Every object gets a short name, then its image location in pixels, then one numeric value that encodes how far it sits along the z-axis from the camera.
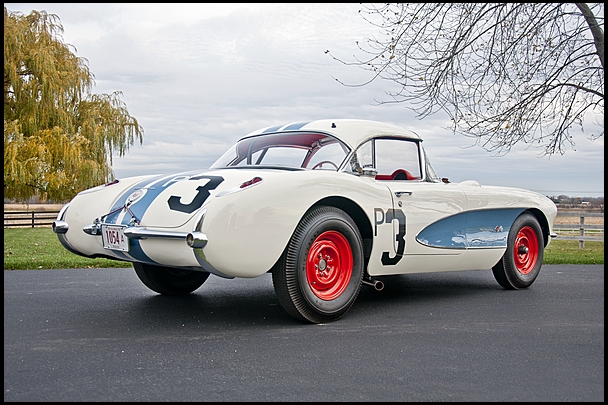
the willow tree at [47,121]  21.80
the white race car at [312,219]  4.53
